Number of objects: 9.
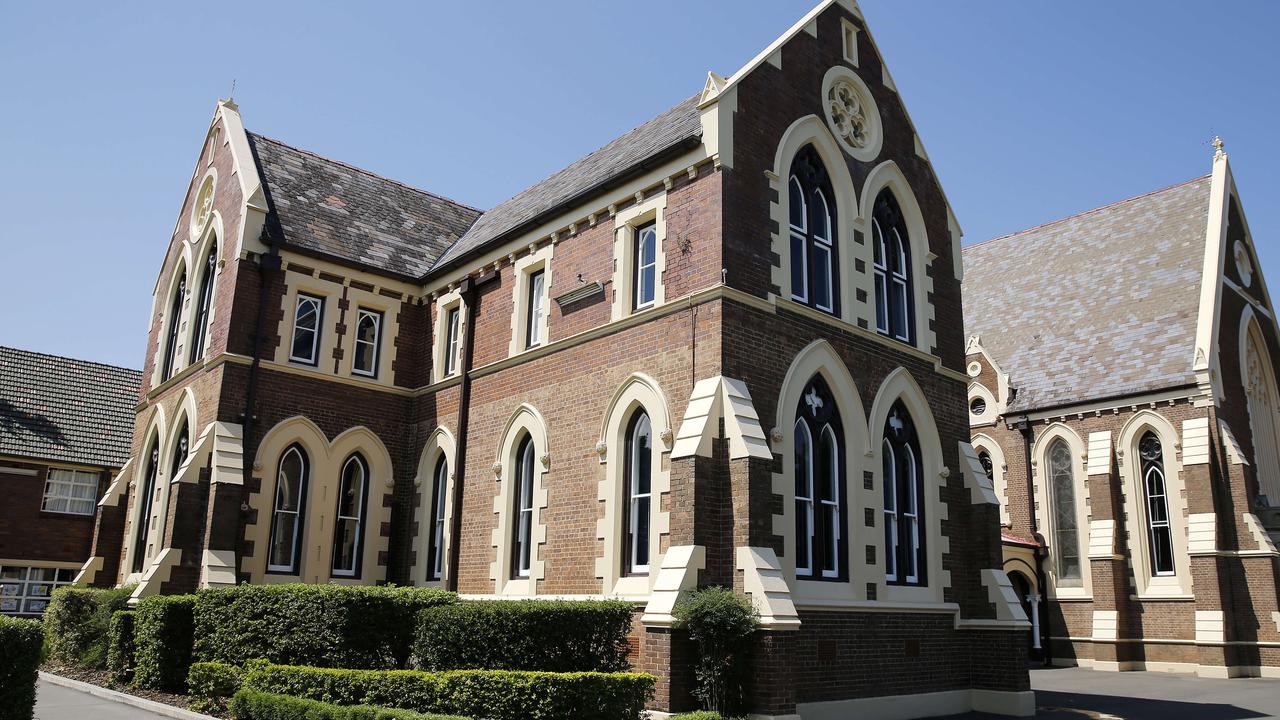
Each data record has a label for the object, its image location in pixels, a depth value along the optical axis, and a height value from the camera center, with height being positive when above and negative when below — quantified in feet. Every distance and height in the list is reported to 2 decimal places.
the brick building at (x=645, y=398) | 47.93 +9.83
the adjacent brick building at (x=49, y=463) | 85.76 +7.84
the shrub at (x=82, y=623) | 58.75 -4.77
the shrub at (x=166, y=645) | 50.72 -4.99
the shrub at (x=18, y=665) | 34.19 -4.25
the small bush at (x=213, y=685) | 45.65 -6.39
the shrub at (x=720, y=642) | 40.88 -3.31
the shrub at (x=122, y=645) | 54.85 -5.46
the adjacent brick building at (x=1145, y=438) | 82.84 +13.02
